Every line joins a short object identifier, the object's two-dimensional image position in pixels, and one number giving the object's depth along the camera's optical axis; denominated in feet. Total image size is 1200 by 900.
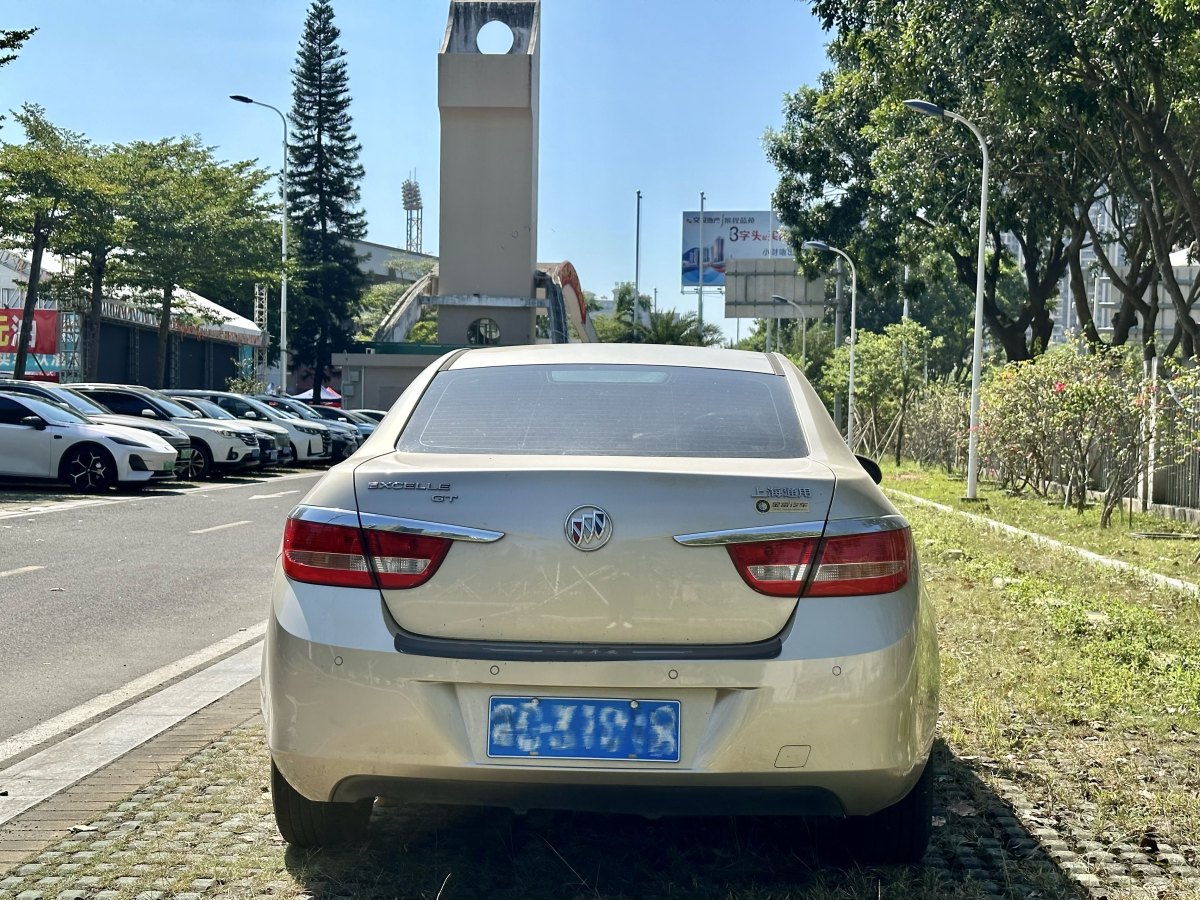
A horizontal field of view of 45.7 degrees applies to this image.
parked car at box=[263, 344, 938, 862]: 11.69
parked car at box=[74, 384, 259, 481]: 79.97
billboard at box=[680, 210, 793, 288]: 297.94
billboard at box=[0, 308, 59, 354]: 140.67
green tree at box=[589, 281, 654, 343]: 295.26
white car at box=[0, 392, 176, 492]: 64.75
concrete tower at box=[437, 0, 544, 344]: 198.29
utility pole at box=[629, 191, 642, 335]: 305.65
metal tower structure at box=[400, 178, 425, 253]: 613.11
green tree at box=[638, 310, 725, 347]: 255.91
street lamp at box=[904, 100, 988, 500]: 74.84
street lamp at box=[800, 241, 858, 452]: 123.79
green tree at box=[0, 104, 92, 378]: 98.78
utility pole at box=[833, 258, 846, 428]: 172.86
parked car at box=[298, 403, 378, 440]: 117.60
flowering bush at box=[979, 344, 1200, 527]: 53.88
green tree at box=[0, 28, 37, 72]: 52.54
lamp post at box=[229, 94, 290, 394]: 154.17
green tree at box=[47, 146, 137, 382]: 105.09
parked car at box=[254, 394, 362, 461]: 109.70
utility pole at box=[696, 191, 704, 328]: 296.71
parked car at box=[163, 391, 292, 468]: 87.04
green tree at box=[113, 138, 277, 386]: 120.67
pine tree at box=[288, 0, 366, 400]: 222.69
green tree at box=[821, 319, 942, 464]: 138.10
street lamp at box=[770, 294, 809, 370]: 196.81
